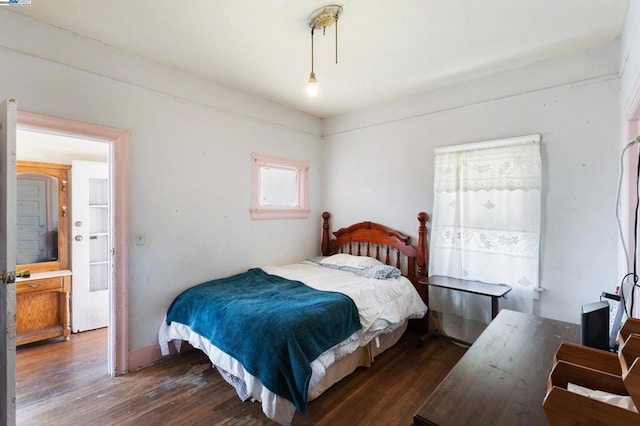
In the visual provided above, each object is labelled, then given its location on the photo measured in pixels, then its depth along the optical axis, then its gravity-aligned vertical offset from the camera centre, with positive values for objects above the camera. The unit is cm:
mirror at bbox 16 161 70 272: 310 -6
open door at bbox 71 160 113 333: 331 -41
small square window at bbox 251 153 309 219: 345 +31
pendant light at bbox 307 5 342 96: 190 +134
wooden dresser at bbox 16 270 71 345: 295 -103
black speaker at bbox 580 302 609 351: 117 -48
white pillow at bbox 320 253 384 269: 334 -60
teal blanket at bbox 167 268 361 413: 178 -82
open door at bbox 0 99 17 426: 148 -29
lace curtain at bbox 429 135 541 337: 255 -11
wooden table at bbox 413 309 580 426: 85 -61
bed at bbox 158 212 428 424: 181 -83
